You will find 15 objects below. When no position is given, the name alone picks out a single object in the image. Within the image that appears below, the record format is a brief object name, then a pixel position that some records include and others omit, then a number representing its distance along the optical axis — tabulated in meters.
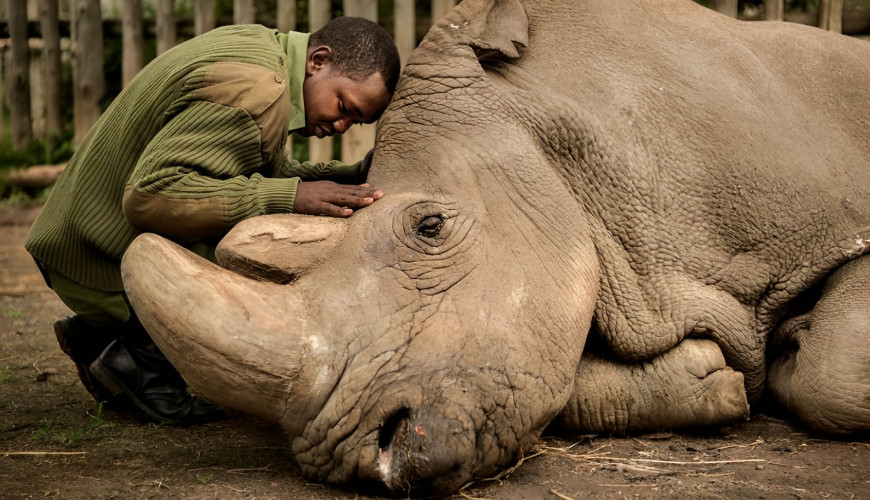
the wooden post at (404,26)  7.03
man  2.89
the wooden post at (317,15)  7.18
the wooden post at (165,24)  7.91
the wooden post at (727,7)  6.28
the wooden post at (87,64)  8.36
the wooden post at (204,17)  7.68
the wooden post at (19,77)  8.91
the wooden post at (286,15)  7.36
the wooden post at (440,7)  6.95
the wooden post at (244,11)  7.51
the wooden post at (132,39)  8.12
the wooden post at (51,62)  8.74
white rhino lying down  2.56
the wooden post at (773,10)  6.25
